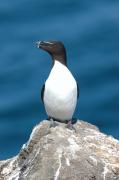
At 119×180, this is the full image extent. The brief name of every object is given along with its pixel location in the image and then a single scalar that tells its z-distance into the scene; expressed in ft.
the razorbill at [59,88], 73.43
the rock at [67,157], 63.32
